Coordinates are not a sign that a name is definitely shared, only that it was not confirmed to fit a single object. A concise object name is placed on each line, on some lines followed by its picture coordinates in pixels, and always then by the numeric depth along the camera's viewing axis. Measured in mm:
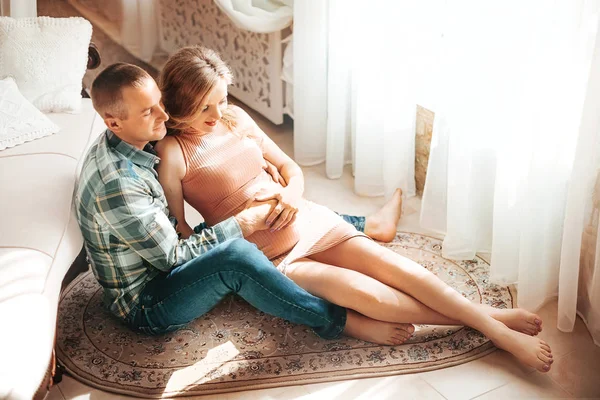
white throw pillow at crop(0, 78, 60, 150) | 2340
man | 1756
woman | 1892
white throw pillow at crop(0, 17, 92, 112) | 2506
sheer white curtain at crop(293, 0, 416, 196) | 2621
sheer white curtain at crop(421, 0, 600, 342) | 1892
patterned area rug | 1914
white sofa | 1545
